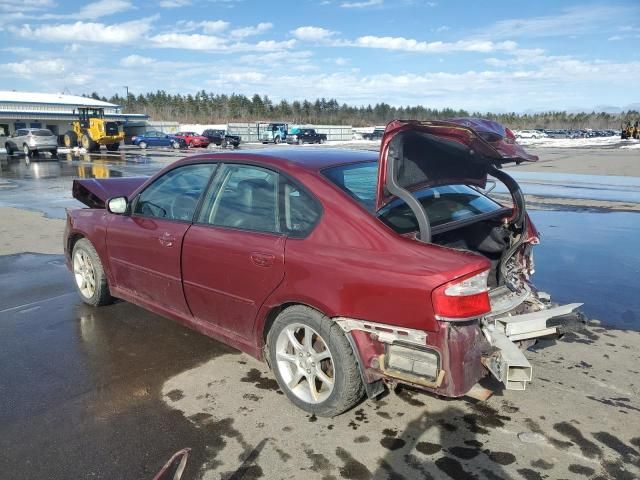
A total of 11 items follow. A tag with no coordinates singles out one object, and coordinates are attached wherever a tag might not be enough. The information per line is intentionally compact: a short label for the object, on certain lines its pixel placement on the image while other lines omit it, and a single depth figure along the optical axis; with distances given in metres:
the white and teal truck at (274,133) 52.38
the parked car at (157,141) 43.78
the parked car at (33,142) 31.06
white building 48.59
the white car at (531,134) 74.49
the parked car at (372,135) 66.62
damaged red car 2.65
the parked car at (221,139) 42.31
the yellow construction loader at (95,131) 36.09
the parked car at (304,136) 49.56
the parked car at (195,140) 42.50
